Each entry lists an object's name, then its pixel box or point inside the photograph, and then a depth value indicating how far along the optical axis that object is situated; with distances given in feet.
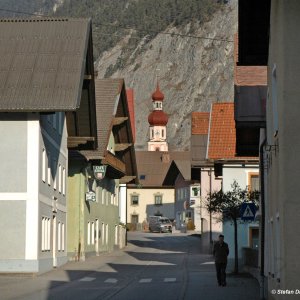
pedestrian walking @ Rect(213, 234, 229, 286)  88.33
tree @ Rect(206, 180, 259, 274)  109.19
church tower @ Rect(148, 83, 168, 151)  570.46
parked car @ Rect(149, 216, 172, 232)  325.62
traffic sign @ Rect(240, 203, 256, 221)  88.74
